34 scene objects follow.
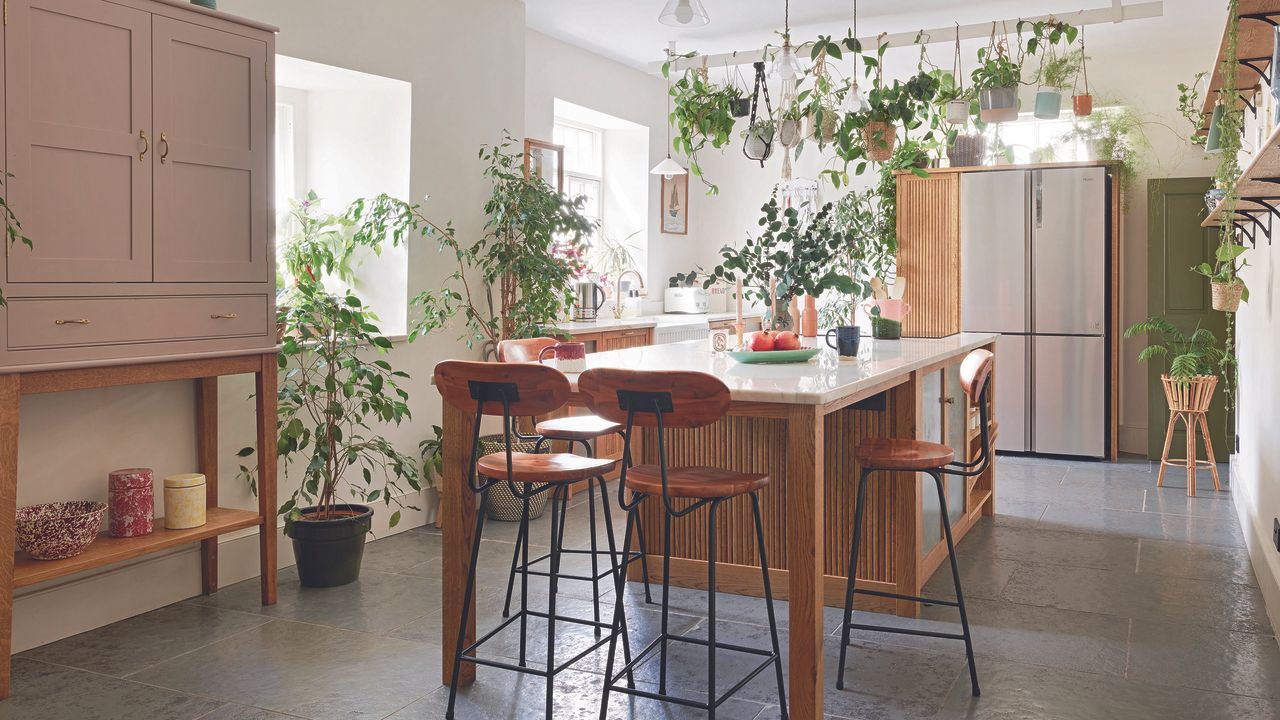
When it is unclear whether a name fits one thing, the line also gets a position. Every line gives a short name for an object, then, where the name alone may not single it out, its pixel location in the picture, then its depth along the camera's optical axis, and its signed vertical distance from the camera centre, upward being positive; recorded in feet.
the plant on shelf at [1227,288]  14.21 +0.94
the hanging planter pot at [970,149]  23.57 +4.74
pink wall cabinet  9.56 +1.82
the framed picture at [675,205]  26.68 +4.01
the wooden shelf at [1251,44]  8.78 +3.17
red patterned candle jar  11.16 -1.58
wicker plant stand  18.86 -0.90
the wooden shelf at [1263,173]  7.93 +1.64
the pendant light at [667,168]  21.81 +4.03
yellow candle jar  11.59 -1.63
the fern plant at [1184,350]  19.42 +0.11
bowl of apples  11.13 +0.07
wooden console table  9.38 -1.26
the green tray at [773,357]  11.12 +0.00
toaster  26.13 +1.45
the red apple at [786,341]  11.44 +0.17
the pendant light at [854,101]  13.51 +3.38
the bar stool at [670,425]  7.92 -0.55
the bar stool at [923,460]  9.78 -1.01
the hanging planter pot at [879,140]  12.64 +2.68
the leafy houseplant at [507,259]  16.22 +1.60
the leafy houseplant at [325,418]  12.94 -0.81
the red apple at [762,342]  11.36 +0.16
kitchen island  9.68 -1.23
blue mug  11.74 +0.19
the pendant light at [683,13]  12.52 +4.24
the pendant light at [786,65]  12.73 +3.69
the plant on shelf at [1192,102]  20.75 +5.52
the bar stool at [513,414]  8.34 -0.48
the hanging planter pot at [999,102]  13.94 +3.45
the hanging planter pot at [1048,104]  20.04 +4.92
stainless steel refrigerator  22.54 +1.32
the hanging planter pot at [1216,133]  12.76 +2.81
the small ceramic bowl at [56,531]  10.03 -1.70
